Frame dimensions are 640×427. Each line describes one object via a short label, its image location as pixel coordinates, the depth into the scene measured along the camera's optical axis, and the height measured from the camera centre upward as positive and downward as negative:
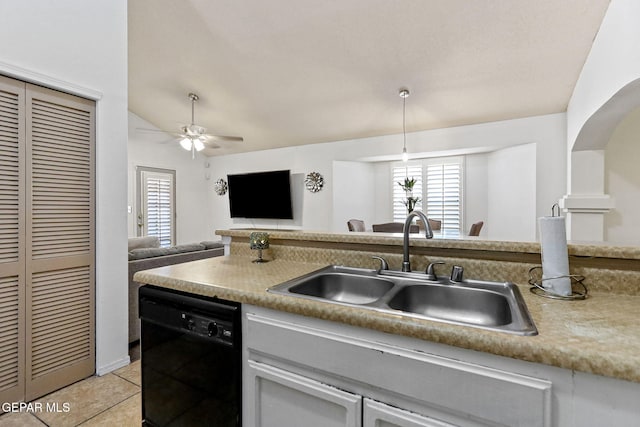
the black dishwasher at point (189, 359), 1.09 -0.59
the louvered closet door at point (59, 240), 1.83 -0.17
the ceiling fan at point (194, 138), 3.93 +1.05
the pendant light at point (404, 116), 3.70 +1.40
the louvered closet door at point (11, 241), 1.72 -0.16
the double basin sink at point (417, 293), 1.05 -0.32
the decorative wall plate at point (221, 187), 6.67 +0.61
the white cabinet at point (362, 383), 0.69 -0.46
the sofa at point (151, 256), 2.47 -0.39
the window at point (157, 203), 5.57 +0.21
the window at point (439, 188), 5.06 +0.44
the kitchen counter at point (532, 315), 0.63 -0.30
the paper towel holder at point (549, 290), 1.00 -0.27
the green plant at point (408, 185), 4.49 +0.43
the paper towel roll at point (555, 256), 1.01 -0.15
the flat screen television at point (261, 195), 5.80 +0.38
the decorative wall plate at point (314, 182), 5.53 +0.61
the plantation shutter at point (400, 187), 5.35 +0.48
